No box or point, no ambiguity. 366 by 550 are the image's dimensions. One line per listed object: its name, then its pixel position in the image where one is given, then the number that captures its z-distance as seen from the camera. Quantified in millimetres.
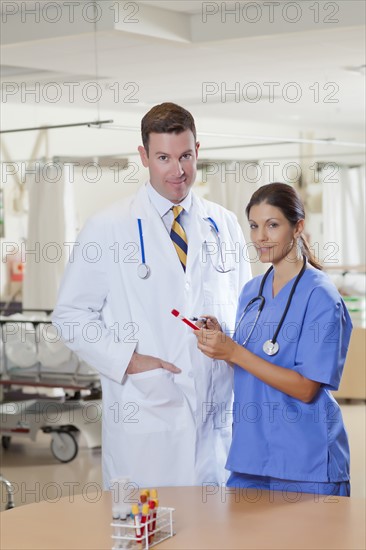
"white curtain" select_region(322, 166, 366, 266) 11586
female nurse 2586
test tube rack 2092
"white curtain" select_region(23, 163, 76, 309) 7336
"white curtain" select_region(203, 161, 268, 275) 8109
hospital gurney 6148
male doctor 2889
